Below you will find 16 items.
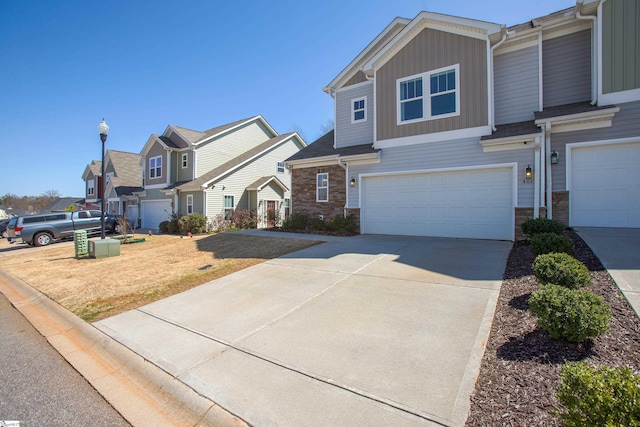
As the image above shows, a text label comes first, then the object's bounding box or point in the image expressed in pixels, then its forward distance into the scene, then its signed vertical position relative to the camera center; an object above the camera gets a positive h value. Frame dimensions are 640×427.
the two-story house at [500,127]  8.28 +2.52
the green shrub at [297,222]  14.00 -0.58
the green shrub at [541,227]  6.95 -0.47
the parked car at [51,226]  16.06 -0.76
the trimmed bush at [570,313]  2.86 -1.06
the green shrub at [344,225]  12.11 -0.64
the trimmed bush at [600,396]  1.66 -1.12
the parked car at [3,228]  23.19 -1.20
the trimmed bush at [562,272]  3.97 -0.88
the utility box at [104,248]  10.67 -1.31
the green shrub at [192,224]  18.50 -0.81
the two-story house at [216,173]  20.58 +2.84
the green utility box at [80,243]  10.83 -1.12
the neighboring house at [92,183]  33.81 +3.35
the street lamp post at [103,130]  10.74 +2.95
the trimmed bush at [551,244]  5.51 -0.70
